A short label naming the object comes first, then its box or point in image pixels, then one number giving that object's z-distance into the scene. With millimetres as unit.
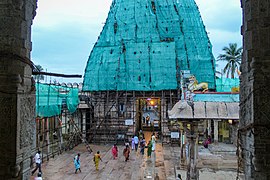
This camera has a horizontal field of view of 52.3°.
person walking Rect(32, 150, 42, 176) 12745
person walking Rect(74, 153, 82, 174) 14262
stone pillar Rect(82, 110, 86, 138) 24362
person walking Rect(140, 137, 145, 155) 18938
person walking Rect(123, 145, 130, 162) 17094
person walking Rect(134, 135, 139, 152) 20744
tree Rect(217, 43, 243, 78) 38875
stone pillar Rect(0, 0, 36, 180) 4047
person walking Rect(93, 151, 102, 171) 14805
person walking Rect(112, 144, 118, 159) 17859
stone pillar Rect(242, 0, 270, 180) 4000
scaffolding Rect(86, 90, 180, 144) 23719
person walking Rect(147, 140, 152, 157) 17475
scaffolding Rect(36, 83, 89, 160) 17156
